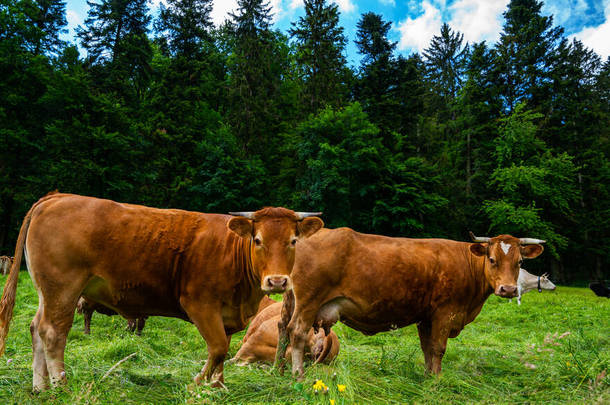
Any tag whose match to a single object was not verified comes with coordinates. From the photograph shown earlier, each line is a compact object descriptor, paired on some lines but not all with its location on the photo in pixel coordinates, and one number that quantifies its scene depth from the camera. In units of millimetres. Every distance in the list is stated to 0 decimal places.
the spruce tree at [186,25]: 36031
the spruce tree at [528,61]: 34406
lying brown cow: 6098
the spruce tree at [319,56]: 32500
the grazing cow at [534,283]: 20112
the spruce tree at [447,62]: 41000
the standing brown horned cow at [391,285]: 5547
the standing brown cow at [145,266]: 3932
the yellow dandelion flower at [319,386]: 3355
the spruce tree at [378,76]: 35000
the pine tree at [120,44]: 31188
